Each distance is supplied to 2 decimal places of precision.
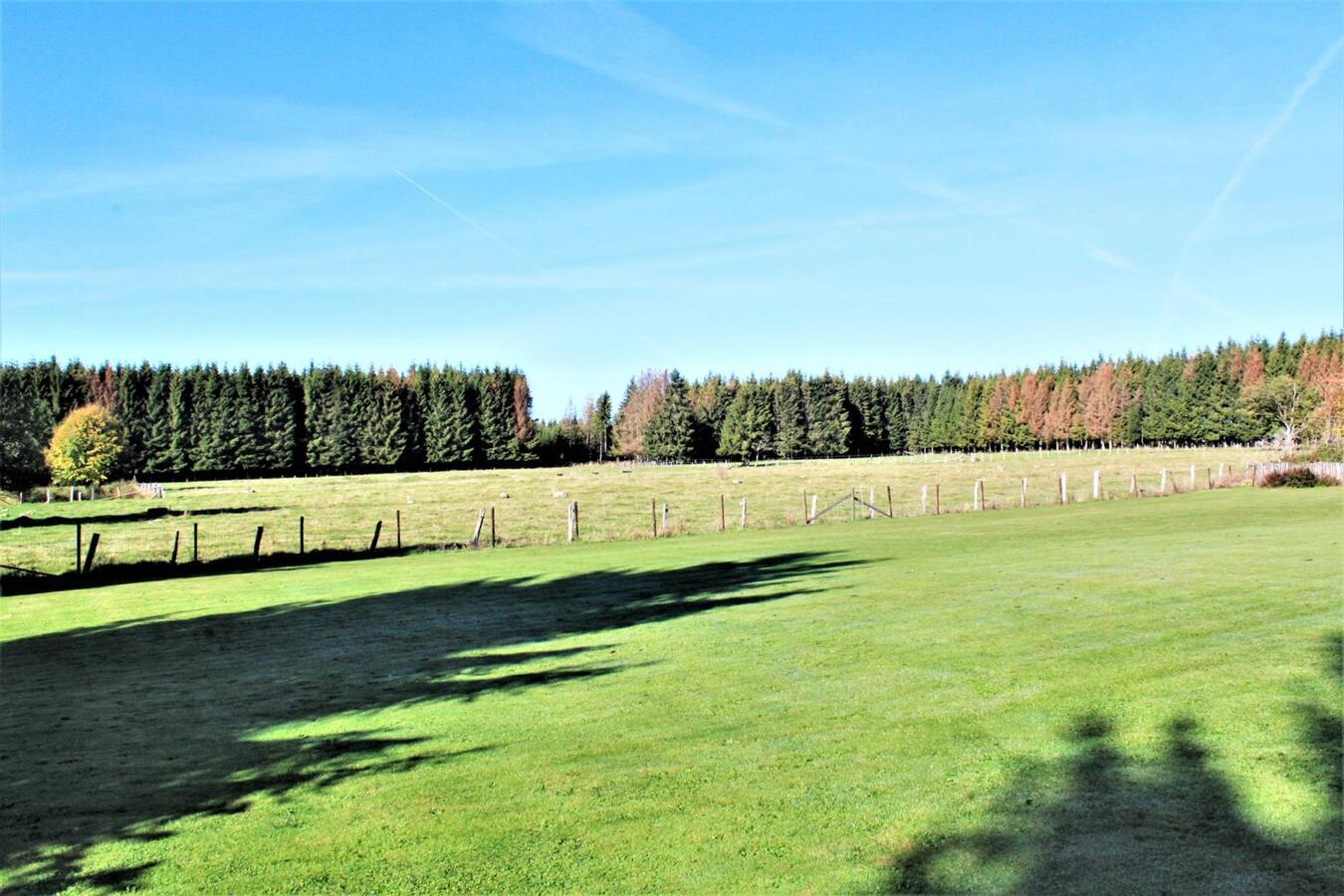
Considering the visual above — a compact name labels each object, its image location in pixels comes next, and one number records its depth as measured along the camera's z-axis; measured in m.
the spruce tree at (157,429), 121.38
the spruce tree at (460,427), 143.50
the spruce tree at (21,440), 60.16
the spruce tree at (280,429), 129.25
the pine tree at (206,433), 123.94
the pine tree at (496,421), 146.62
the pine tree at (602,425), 175.38
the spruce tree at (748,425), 166.62
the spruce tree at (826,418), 174.00
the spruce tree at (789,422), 170.00
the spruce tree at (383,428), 136.88
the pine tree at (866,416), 183.75
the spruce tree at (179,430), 122.25
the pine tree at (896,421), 190.38
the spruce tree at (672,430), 162.12
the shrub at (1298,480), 51.25
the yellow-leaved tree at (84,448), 88.44
